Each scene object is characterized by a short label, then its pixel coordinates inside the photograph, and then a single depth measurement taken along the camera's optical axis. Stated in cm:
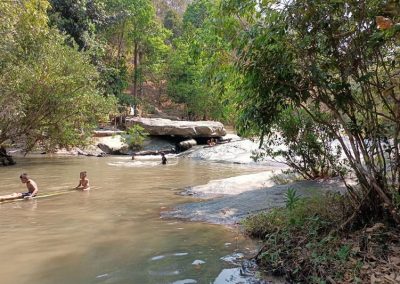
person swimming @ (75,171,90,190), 1358
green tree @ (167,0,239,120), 4169
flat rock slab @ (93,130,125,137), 3003
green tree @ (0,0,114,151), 1705
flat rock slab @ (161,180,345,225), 887
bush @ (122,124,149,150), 2909
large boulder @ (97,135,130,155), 2855
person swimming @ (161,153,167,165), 2197
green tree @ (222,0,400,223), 532
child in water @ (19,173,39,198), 1216
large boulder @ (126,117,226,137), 3033
